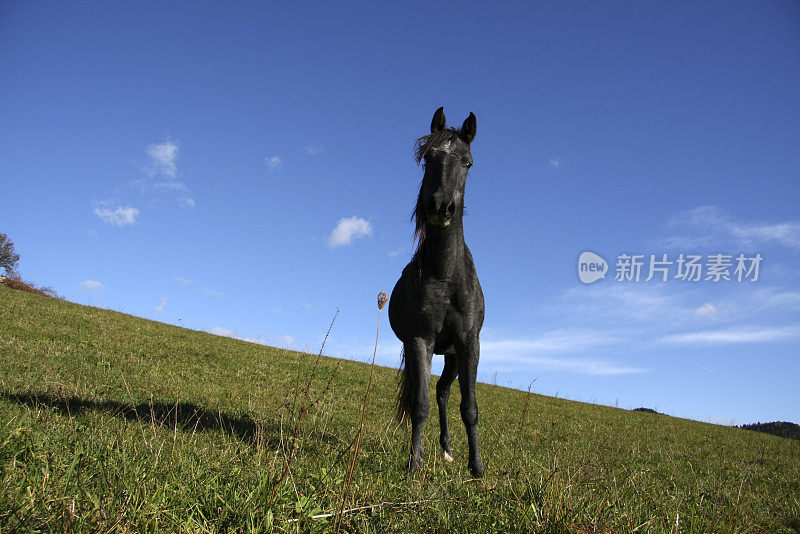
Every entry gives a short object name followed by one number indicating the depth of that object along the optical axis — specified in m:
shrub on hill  37.74
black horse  4.97
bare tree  54.65
